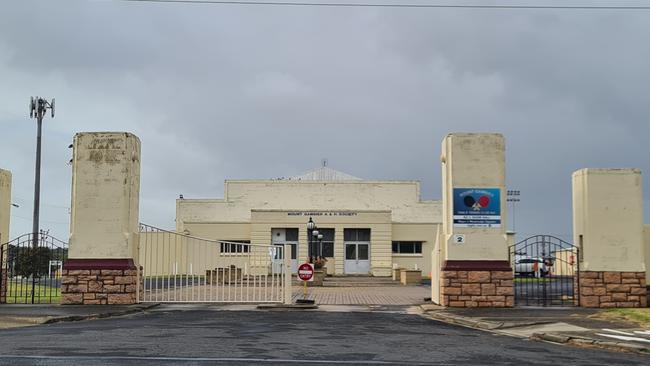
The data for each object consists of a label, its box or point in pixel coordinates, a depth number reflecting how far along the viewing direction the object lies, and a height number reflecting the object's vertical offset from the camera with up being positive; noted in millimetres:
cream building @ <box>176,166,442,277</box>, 54625 +2243
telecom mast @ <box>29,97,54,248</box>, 45625 +6591
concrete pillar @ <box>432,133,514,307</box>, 20188 +590
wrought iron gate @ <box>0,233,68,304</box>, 21547 -522
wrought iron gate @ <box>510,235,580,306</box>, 20641 -490
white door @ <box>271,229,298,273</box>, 54906 +716
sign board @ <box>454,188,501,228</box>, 20422 +1186
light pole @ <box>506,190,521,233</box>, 77500 +5979
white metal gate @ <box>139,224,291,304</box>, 21094 -1383
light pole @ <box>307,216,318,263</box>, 41834 +899
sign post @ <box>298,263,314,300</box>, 21828 -756
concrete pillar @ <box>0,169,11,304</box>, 21781 +980
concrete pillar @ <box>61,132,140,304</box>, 20531 +618
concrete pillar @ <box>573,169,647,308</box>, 20656 +445
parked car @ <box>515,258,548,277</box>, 53981 -1446
